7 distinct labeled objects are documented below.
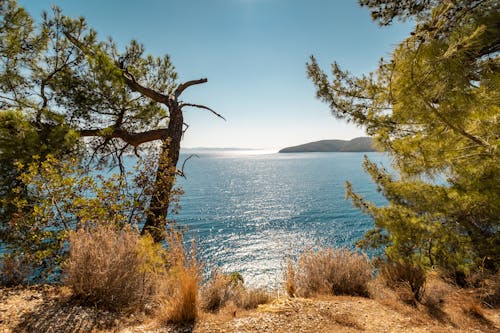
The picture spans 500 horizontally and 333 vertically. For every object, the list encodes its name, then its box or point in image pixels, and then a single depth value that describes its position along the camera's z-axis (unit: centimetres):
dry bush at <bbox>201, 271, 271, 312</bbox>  332
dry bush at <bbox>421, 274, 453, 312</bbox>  379
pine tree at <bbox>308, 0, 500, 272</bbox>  315
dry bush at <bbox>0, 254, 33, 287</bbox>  353
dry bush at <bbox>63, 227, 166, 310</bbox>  294
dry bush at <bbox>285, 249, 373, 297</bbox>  400
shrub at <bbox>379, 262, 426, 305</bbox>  393
